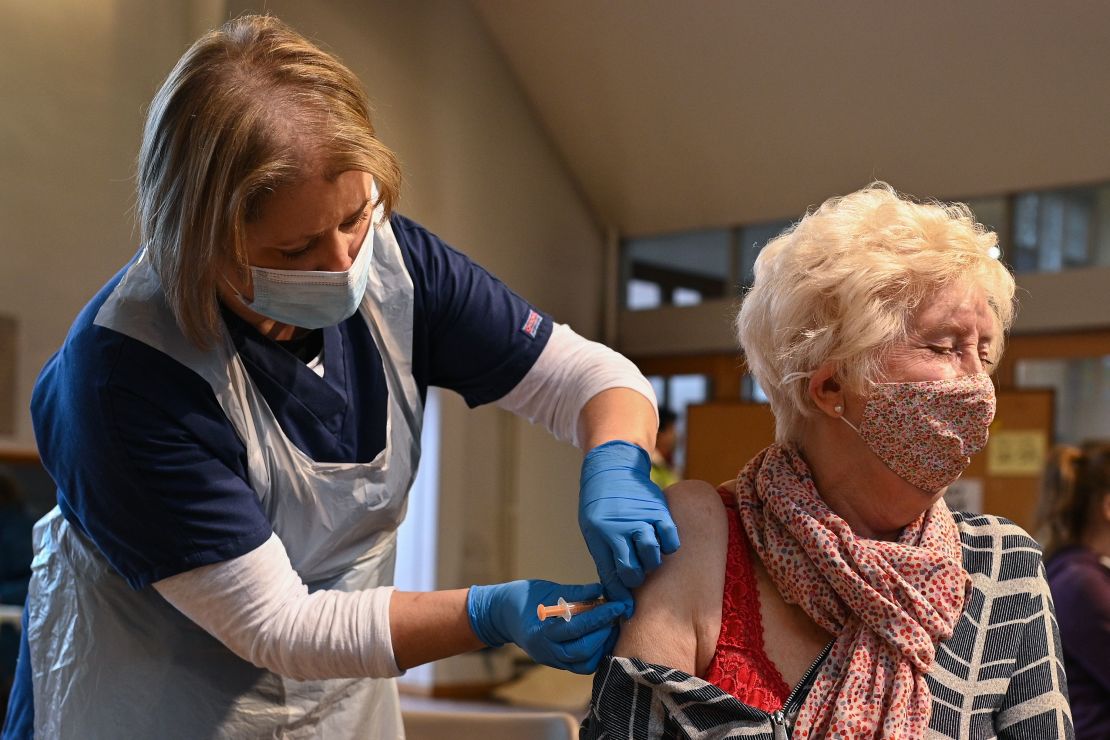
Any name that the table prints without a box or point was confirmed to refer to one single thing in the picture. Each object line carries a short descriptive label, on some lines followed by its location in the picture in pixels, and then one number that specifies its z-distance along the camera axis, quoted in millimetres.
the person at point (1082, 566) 2510
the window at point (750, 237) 5395
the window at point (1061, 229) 4875
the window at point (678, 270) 5812
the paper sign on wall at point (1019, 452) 5152
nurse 1245
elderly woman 1204
